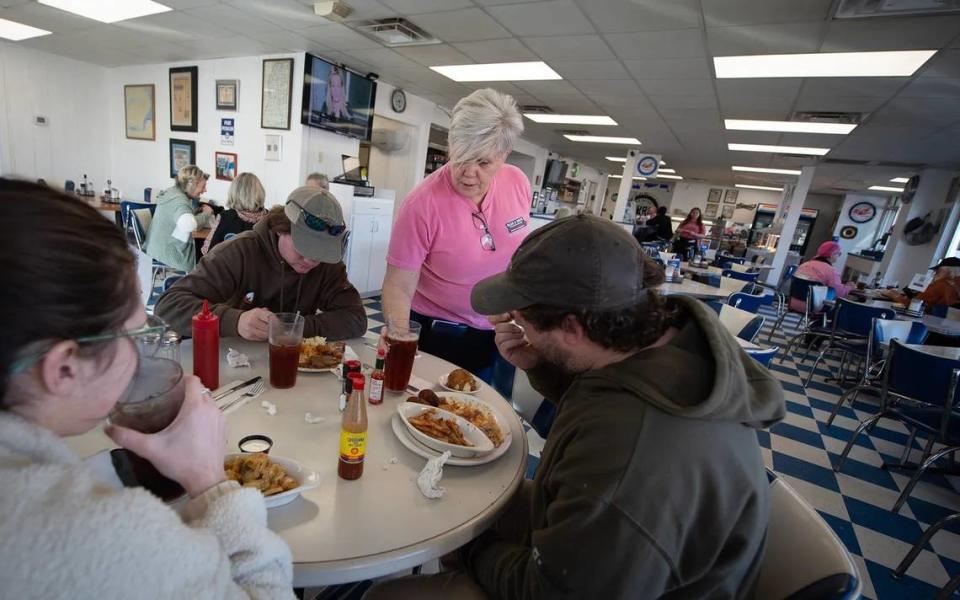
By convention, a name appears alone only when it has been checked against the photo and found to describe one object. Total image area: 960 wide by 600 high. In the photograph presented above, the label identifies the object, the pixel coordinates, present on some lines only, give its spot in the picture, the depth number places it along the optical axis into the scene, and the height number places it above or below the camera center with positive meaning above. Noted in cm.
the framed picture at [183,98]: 637 +78
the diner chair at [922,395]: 247 -76
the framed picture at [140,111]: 714 +55
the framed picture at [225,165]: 606 -8
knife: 114 -60
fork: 111 -61
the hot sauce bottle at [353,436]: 89 -52
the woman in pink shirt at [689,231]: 846 +3
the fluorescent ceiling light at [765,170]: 948 +163
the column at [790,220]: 848 +56
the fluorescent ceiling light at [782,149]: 696 +158
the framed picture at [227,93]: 578 +87
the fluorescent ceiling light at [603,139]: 823 +152
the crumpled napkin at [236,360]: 135 -60
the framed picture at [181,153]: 657 -2
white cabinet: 522 -74
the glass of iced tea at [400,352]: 128 -48
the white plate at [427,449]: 102 -61
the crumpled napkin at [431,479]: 91 -60
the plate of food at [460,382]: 142 -60
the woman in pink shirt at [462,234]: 164 -16
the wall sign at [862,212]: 1331 +144
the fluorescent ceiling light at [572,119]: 666 +147
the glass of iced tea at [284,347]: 120 -49
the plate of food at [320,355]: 139 -58
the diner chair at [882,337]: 349 -57
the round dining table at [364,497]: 75 -63
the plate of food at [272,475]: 81 -58
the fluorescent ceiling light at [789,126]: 544 +155
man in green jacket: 70 -36
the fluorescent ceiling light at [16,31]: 568 +126
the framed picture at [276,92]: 523 +90
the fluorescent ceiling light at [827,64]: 334 +151
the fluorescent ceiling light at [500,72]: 461 +143
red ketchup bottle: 112 -50
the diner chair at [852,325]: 421 -65
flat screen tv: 515 +96
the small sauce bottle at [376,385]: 122 -56
